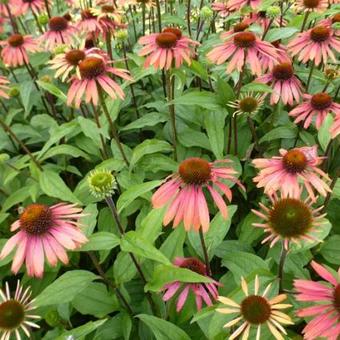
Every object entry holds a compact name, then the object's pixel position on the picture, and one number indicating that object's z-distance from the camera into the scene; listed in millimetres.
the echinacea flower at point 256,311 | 318
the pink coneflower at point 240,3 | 659
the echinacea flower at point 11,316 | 355
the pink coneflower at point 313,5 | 638
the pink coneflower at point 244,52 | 530
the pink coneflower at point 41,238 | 348
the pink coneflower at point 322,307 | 303
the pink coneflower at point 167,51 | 530
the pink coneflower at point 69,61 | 545
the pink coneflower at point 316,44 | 574
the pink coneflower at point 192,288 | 400
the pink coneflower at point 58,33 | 757
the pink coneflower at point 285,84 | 562
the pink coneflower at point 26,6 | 822
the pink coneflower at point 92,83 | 482
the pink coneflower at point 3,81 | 556
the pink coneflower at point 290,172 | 390
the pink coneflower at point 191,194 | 353
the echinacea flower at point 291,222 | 345
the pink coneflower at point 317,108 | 524
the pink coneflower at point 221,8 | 735
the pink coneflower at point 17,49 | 730
